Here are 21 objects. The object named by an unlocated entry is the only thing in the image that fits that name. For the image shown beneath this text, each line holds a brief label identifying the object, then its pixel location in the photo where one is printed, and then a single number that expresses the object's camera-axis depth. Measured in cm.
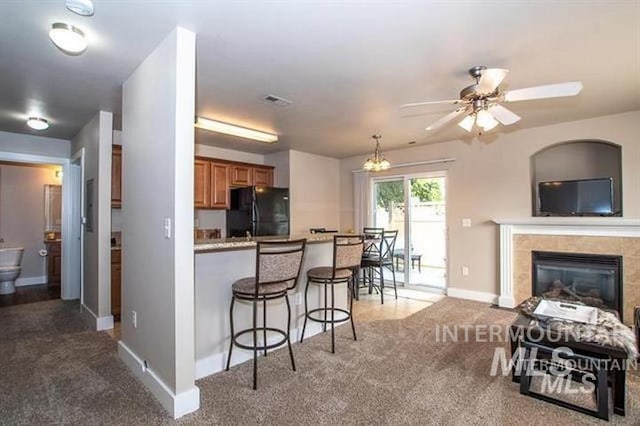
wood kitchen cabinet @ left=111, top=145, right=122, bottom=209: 407
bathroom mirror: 606
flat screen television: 390
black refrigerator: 508
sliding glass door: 547
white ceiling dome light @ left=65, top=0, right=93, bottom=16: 172
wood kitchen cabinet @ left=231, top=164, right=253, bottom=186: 532
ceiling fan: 215
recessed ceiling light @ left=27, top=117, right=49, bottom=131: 366
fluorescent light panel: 360
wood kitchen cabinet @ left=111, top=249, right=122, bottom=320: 386
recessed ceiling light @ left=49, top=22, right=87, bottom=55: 190
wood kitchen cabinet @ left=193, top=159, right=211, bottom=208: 488
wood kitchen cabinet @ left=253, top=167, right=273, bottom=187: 565
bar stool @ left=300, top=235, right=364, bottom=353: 304
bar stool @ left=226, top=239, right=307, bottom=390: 238
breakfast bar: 256
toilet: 521
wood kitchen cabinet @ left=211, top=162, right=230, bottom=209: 506
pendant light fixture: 464
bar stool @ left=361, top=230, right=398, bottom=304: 491
